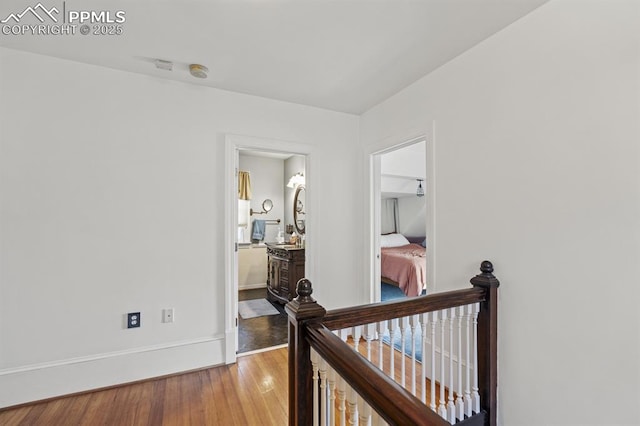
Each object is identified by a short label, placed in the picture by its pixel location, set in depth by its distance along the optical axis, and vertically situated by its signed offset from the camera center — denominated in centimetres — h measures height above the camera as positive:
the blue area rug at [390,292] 475 -141
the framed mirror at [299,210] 494 +4
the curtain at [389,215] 684 -6
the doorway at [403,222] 304 -17
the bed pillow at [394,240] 592 -60
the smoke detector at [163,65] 213 +113
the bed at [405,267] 423 -88
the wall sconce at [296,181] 472 +54
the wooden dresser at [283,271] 374 -82
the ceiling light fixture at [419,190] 561 +45
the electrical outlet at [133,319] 224 -86
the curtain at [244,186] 515 +48
